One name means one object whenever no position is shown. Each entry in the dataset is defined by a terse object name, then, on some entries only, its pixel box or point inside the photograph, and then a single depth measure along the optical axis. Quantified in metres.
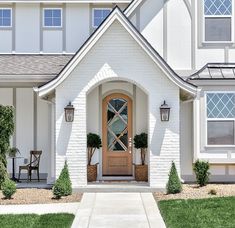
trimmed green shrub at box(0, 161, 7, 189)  14.59
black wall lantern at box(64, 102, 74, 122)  14.83
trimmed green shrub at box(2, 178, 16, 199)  13.19
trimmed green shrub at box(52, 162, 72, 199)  13.51
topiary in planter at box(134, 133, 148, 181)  16.02
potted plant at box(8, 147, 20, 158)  16.81
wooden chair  17.08
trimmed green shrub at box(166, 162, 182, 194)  13.98
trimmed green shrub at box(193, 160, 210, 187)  15.09
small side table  17.00
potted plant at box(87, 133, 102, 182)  15.89
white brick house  14.95
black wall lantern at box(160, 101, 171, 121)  14.84
